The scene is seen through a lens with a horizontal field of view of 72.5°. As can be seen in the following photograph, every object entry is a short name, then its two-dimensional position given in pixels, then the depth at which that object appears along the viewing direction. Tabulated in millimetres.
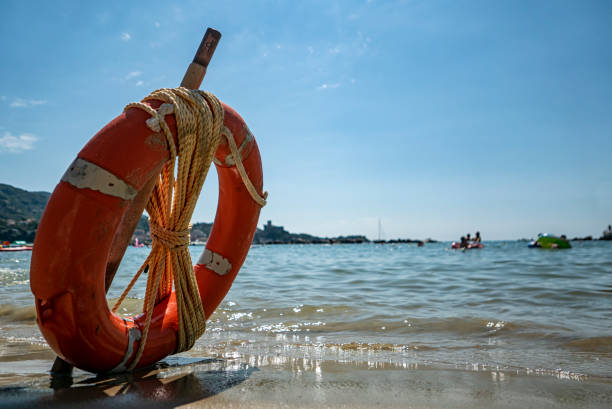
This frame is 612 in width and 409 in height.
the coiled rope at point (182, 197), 1812
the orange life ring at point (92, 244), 1505
